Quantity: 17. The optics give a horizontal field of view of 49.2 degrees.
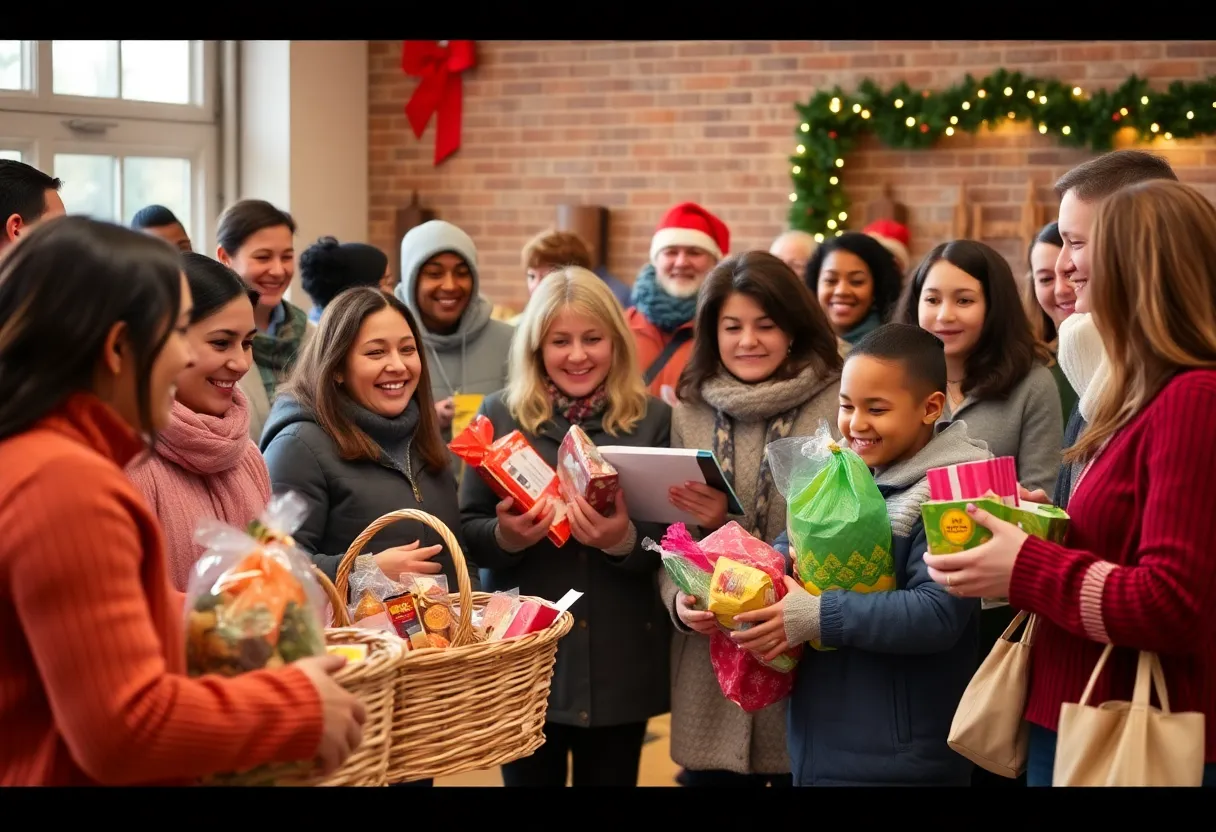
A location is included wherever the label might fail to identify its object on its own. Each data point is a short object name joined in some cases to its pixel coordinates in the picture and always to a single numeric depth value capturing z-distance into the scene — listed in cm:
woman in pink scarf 219
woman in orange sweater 130
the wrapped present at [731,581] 234
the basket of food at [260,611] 153
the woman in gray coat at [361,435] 269
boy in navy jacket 223
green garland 586
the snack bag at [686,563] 239
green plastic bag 221
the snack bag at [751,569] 229
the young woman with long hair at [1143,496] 171
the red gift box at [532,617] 219
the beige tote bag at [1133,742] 174
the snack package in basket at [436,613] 217
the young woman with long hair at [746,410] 289
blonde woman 300
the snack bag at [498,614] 221
